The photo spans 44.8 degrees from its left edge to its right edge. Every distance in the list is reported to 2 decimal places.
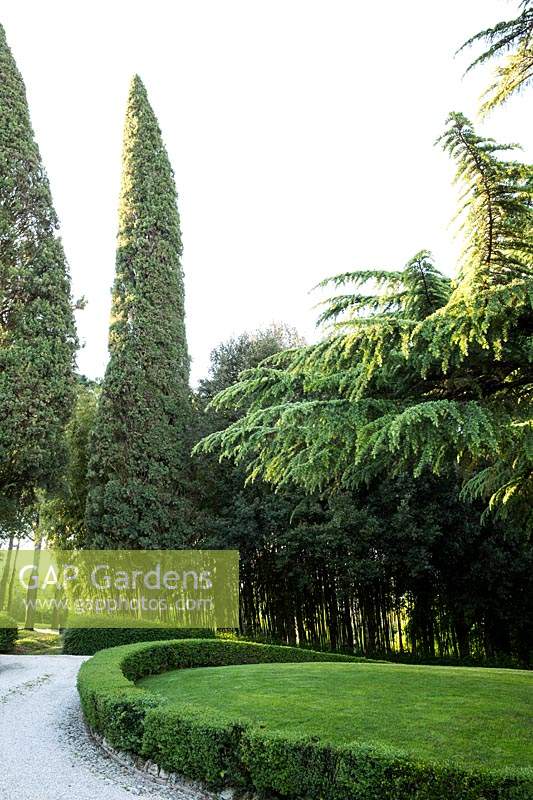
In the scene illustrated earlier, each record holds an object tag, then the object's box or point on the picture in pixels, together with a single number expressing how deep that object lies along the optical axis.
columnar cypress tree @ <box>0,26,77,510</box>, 12.74
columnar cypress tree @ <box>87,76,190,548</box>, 14.62
